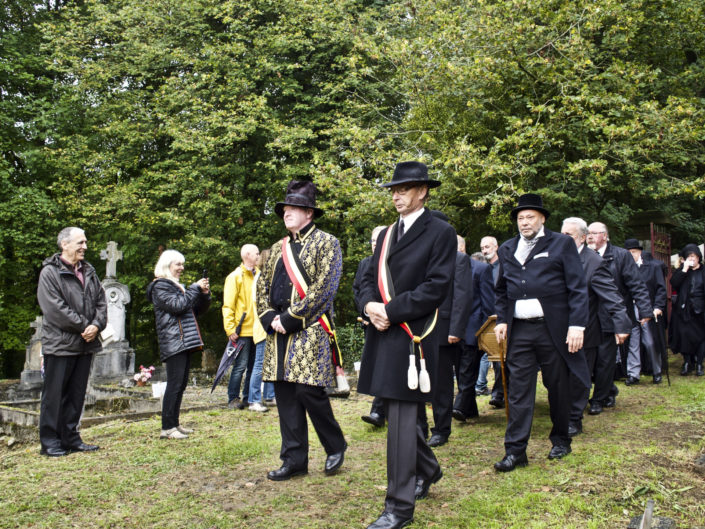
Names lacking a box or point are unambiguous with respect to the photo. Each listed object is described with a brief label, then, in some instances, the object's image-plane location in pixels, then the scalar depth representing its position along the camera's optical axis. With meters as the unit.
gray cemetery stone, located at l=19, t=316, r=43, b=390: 14.67
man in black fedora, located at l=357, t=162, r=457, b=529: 3.81
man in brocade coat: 4.78
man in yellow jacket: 7.95
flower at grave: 11.83
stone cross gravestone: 13.14
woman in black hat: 10.59
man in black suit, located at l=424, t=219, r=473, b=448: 5.91
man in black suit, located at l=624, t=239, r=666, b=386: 9.48
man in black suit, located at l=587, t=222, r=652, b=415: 7.87
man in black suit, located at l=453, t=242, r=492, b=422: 7.05
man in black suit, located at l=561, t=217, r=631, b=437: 6.39
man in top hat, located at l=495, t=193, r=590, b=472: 5.00
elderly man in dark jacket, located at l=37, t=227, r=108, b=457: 5.87
